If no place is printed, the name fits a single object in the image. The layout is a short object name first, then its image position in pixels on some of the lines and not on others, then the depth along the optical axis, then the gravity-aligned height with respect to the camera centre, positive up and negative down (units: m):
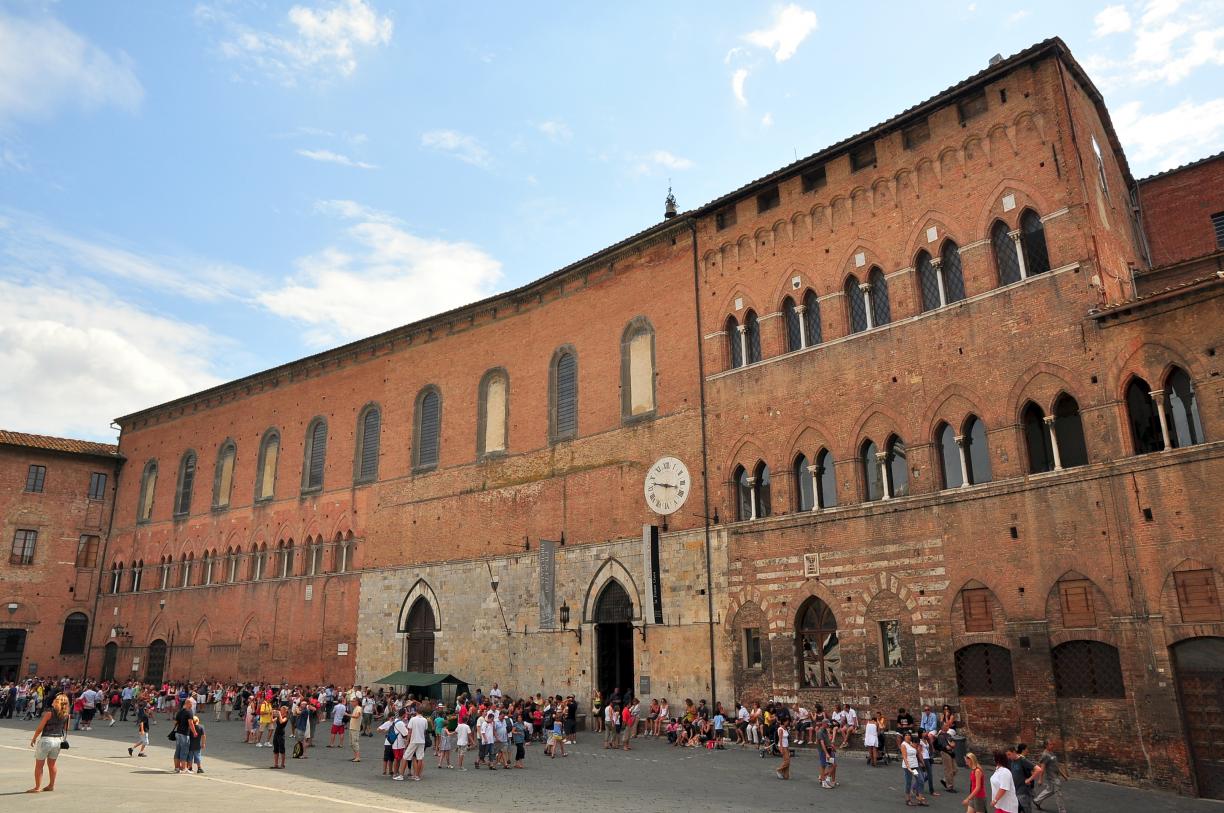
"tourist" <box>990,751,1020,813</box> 10.91 -1.67
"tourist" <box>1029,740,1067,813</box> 13.68 -1.97
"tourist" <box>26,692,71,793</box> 13.49 -1.09
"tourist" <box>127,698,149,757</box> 19.47 -1.34
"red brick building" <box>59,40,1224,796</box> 16.30 +4.70
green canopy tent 26.39 -0.69
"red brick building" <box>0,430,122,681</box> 39.94 +5.44
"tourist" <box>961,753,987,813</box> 12.15 -1.91
